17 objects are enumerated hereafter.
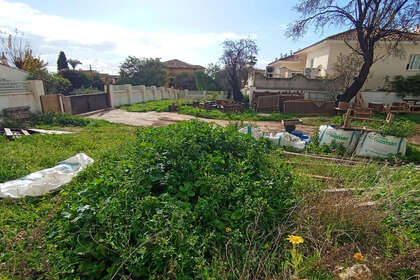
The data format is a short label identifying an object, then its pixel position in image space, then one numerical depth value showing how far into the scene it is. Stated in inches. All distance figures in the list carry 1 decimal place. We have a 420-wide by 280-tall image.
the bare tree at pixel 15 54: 642.7
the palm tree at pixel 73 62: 1124.0
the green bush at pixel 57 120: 328.2
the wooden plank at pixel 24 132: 250.4
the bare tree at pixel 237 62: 729.6
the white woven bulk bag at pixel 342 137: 205.2
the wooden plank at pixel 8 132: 223.4
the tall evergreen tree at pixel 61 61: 1040.2
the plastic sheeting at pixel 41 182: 108.2
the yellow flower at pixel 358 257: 60.4
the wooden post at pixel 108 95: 579.5
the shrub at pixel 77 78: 854.3
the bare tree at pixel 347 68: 522.3
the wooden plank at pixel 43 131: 260.0
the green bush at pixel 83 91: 584.4
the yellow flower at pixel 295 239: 62.1
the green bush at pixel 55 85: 504.4
